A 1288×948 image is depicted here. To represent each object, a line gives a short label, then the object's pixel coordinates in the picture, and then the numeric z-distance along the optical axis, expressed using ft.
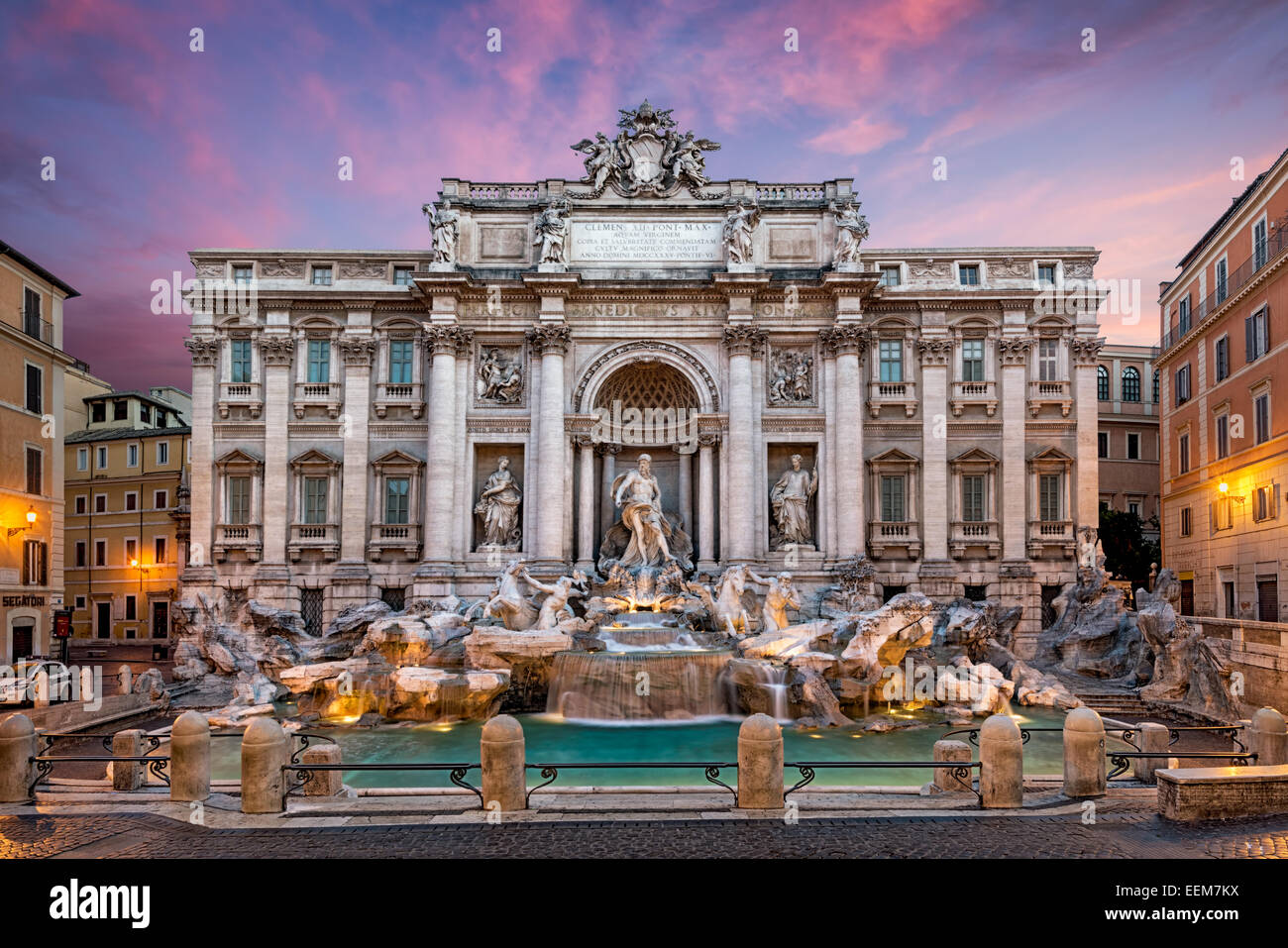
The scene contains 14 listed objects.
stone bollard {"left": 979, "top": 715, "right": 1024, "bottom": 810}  31.35
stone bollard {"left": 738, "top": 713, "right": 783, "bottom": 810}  31.09
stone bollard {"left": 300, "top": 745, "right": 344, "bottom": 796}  34.37
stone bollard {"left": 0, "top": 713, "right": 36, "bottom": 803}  33.76
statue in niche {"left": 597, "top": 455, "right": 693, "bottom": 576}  87.81
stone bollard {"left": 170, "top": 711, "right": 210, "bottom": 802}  33.01
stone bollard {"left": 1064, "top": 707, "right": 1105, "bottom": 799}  32.81
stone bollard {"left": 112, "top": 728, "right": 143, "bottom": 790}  36.06
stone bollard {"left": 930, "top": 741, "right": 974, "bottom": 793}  34.14
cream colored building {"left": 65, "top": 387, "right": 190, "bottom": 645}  139.54
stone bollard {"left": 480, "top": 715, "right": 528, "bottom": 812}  30.91
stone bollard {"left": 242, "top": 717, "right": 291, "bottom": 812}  31.27
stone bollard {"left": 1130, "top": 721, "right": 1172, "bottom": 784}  37.65
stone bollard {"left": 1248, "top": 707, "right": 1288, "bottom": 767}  35.01
